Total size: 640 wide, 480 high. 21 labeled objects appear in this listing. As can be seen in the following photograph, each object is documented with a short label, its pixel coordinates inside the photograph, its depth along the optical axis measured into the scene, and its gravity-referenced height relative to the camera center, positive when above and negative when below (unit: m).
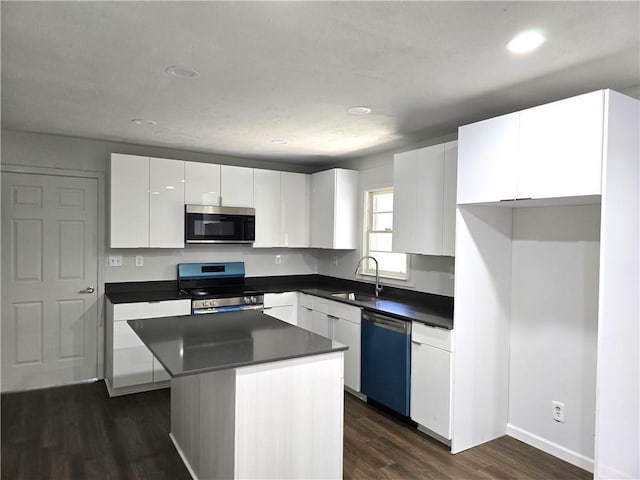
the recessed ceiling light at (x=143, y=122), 3.38 +0.88
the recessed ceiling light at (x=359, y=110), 3.00 +0.88
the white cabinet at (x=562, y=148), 2.17 +0.48
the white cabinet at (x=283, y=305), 4.58 -0.81
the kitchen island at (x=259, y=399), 2.03 -0.87
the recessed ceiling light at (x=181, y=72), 2.32 +0.88
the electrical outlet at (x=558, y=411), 2.85 -1.18
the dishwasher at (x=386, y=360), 3.26 -1.03
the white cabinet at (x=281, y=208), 4.84 +0.27
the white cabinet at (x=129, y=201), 4.00 +0.27
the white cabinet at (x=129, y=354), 3.78 -1.13
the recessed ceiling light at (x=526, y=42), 1.87 +0.89
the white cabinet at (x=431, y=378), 2.94 -1.03
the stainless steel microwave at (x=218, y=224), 4.35 +0.07
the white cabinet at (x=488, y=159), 2.56 +0.48
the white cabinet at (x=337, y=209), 4.73 +0.27
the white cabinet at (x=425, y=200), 3.25 +0.28
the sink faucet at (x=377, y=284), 4.39 -0.53
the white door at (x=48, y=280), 3.91 -0.50
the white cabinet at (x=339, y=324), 3.80 -0.90
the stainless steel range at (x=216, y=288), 4.22 -0.64
